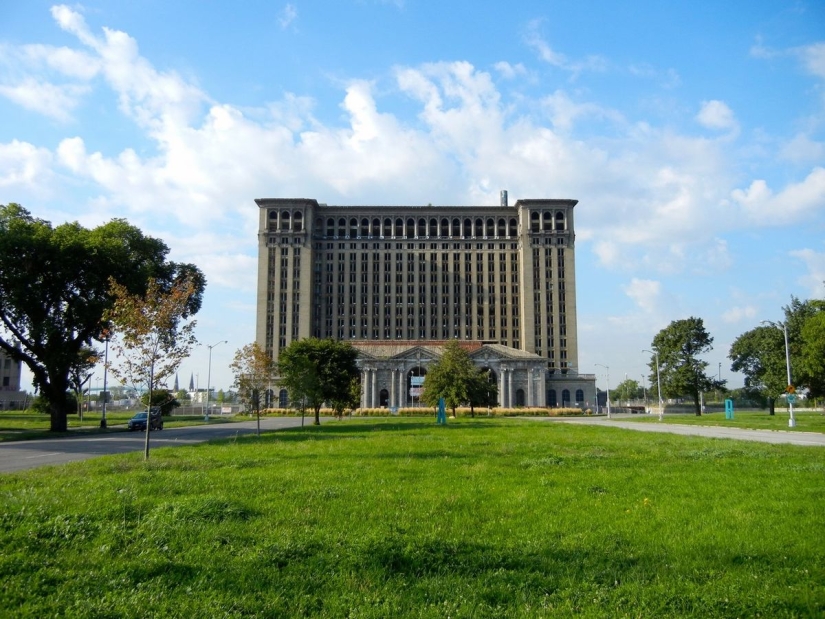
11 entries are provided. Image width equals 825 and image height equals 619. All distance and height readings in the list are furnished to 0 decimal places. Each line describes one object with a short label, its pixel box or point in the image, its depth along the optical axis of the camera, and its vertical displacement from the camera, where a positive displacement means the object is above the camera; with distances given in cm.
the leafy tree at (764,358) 6212 +308
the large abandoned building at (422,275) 14900 +2585
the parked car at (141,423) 4926 -340
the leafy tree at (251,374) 3753 +36
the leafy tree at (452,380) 6850 -5
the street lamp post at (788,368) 4525 +87
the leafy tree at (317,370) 4519 +78
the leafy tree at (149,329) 1992 +166
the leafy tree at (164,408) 7010 -342
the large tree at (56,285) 4062 +647
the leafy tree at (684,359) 8344 +275
